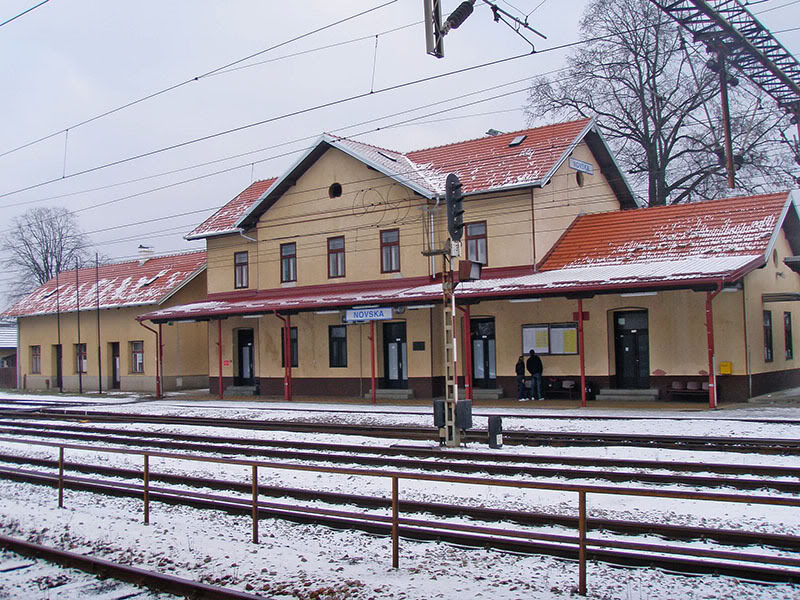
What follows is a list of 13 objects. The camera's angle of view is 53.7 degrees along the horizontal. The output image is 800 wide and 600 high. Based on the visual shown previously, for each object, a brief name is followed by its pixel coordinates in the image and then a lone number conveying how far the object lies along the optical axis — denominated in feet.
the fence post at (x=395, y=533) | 23.61
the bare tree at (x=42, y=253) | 213.66
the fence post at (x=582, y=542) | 20.44
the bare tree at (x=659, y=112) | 104.12
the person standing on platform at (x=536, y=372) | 74.64
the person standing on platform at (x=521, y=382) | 76.18
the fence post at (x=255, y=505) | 27.12
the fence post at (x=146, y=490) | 30.72
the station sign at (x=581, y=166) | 85.46
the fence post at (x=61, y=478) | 34.50
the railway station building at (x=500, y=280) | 69.00
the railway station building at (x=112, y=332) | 118.01
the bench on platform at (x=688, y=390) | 68.13
